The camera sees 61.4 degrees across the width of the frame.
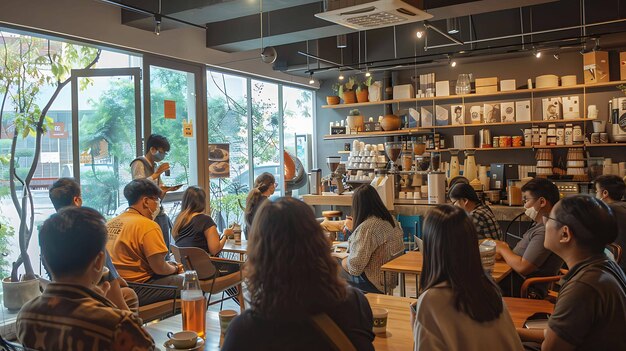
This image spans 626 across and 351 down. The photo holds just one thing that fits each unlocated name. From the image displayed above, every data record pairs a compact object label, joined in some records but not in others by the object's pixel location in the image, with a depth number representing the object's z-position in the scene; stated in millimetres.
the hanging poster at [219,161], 7438
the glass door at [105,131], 5582
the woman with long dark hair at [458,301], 1792
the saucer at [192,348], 1939
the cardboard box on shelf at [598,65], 7469
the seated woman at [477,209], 4203
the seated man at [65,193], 3750
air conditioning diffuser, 3992
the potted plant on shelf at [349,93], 9227
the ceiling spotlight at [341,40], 8484
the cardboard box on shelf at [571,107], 7773
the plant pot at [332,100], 9344
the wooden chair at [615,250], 3131
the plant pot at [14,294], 4730
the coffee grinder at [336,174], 7176
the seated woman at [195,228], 4457
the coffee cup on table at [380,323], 2264
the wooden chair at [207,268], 4065
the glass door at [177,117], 6352
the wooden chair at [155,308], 3445
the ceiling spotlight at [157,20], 4825
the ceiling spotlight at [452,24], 7901
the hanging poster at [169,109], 6519
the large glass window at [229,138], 7586
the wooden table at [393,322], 2164
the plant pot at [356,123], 8109
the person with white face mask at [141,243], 3480
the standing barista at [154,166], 5527
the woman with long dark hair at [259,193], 4887
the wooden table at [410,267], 3406
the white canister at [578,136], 7623
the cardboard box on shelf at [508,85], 8148
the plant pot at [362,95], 9125
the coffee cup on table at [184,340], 1945
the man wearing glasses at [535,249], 3412
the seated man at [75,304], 1594
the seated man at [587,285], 1867
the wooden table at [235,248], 4828
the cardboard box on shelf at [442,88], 8609
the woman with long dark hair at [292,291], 1445
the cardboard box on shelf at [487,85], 8219
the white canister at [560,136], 7758
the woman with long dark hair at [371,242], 3848
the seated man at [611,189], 4277
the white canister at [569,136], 7668
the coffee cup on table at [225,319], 2162
